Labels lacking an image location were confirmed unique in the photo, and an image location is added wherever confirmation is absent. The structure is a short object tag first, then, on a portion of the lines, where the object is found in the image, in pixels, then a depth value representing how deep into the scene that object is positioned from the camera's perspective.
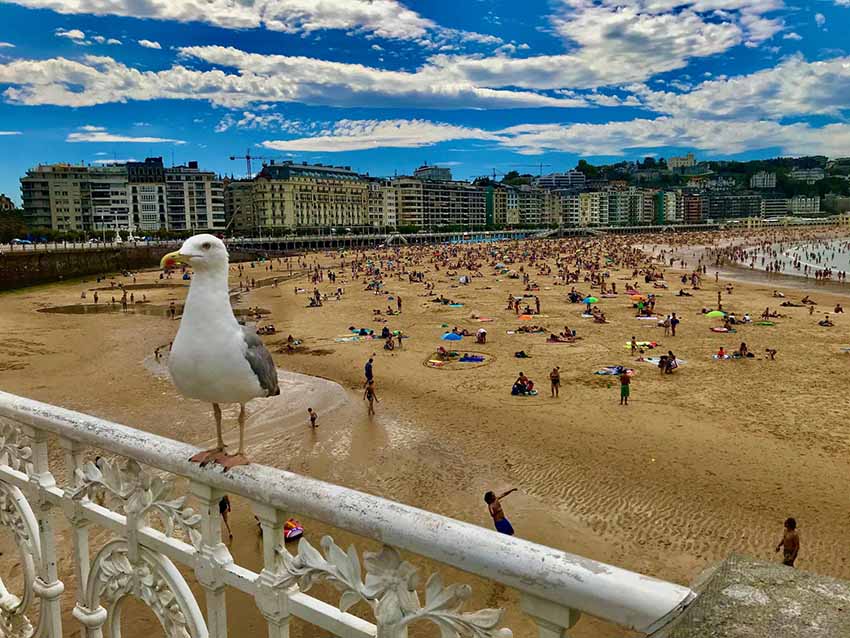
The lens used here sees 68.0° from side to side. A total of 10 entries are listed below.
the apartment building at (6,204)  127.14
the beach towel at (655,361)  22.37
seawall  53.28
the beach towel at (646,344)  24.77
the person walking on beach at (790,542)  8.66
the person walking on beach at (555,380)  18.28
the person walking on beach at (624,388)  17.42
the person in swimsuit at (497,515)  8.86
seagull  2.88
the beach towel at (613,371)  20.80
